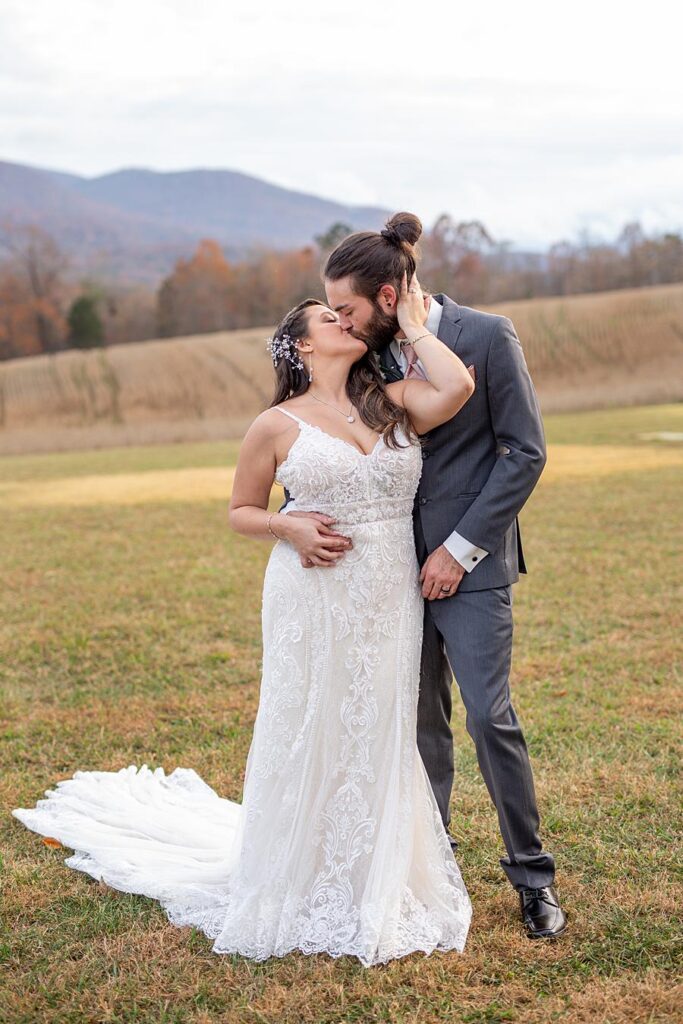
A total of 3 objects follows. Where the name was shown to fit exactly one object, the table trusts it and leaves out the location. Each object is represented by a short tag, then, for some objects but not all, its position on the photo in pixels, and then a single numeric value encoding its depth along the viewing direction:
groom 3.75
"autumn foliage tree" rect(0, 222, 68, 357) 63.81
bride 3.83
